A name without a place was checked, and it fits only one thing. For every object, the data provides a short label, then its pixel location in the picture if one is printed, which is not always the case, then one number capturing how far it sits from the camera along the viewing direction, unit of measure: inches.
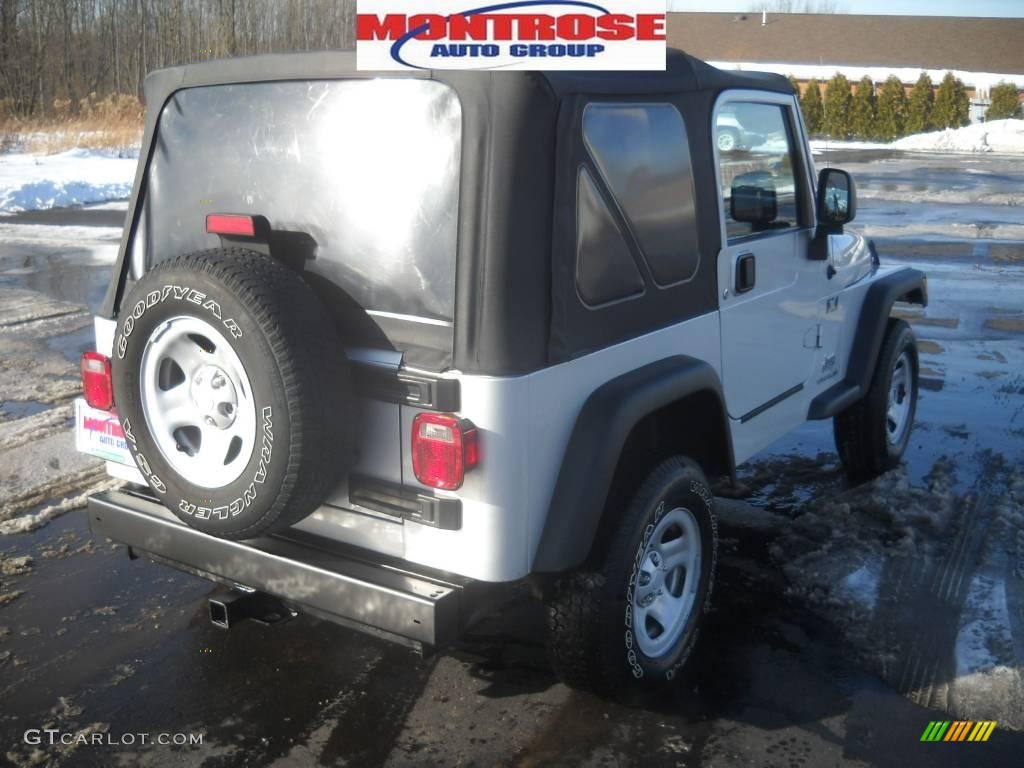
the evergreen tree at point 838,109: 1700.3
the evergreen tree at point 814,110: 1729.8
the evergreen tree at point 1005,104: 1723.7
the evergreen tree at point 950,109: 1697.8
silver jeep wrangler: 109.0
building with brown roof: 2167.8
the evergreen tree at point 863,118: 1694.1
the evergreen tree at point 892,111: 1678.2
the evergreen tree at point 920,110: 1701.5
